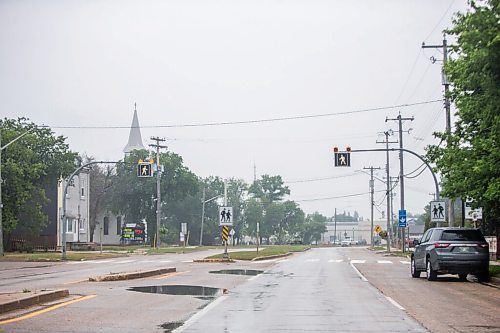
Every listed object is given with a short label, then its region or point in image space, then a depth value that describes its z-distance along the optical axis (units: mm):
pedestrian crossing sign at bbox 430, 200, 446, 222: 38750
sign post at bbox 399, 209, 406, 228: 56750
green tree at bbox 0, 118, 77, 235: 55688
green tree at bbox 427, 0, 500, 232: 18734
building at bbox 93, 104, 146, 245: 101000
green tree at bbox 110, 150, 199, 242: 99162
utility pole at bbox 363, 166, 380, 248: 87312
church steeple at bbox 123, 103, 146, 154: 120712
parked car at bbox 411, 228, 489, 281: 24062
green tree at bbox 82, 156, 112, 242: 96750
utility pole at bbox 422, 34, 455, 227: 36812
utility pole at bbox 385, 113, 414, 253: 59728
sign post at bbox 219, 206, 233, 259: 41541
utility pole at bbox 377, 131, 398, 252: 69338
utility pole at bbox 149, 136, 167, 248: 71062
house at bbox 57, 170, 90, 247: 74206
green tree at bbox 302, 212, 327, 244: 168625
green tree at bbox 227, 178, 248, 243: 137250
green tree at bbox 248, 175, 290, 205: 156750
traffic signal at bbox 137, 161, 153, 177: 42812
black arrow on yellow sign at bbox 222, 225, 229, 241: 42406
